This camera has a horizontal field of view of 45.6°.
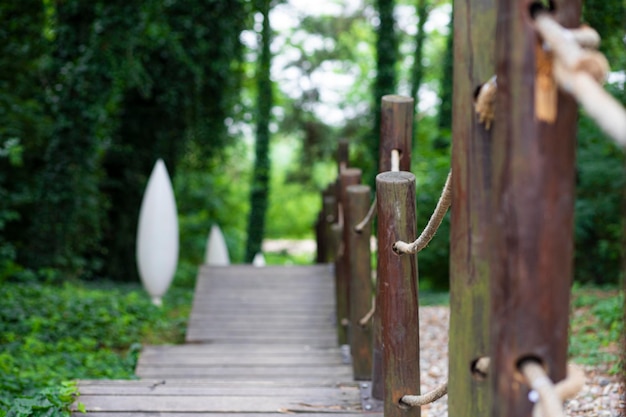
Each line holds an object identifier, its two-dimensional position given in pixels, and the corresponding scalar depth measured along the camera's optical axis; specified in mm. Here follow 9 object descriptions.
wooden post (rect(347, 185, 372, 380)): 3713
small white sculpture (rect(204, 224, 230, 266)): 10312
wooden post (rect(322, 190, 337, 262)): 7160
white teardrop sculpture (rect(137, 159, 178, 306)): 7328
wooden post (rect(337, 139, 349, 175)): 6480
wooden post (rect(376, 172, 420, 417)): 2375
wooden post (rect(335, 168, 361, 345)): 4293
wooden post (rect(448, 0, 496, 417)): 1515
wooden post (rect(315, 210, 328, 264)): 8383
